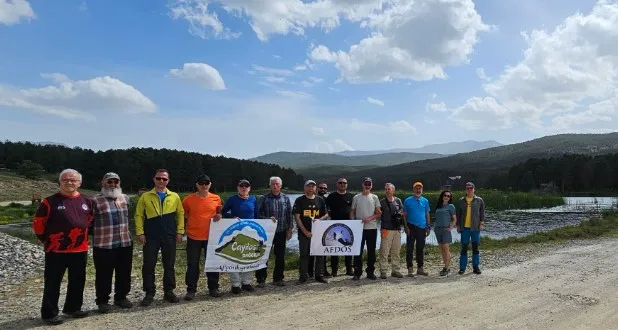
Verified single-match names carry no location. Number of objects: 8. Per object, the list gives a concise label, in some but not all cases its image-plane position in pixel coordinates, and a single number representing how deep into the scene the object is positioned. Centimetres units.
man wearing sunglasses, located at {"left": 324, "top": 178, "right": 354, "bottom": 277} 1026
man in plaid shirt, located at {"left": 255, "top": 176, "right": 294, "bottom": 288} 942
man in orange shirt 836
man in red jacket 677
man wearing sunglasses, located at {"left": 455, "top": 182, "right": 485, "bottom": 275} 1079
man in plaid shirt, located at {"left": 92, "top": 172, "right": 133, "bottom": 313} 740
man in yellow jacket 783
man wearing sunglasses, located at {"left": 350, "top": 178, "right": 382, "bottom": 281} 1009
